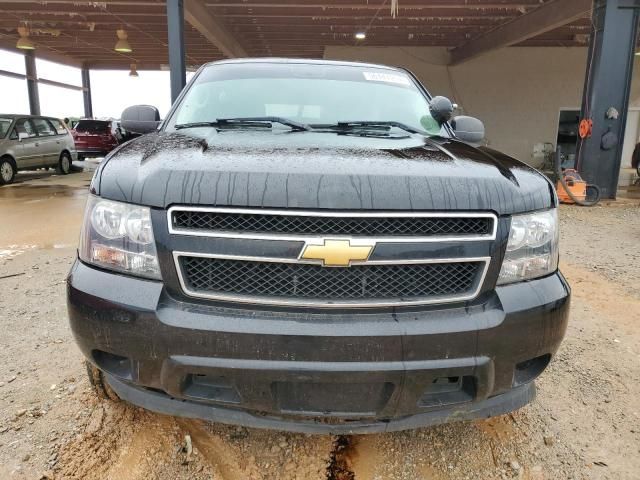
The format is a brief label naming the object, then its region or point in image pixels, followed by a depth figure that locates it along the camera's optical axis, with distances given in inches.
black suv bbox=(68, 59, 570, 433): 63.0
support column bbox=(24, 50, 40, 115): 873.5
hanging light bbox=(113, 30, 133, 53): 622.8
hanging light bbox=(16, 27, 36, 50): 620.9
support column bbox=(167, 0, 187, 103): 405.7
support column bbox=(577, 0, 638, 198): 352.8
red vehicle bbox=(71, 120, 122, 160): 692.7
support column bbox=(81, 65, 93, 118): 1023.6
